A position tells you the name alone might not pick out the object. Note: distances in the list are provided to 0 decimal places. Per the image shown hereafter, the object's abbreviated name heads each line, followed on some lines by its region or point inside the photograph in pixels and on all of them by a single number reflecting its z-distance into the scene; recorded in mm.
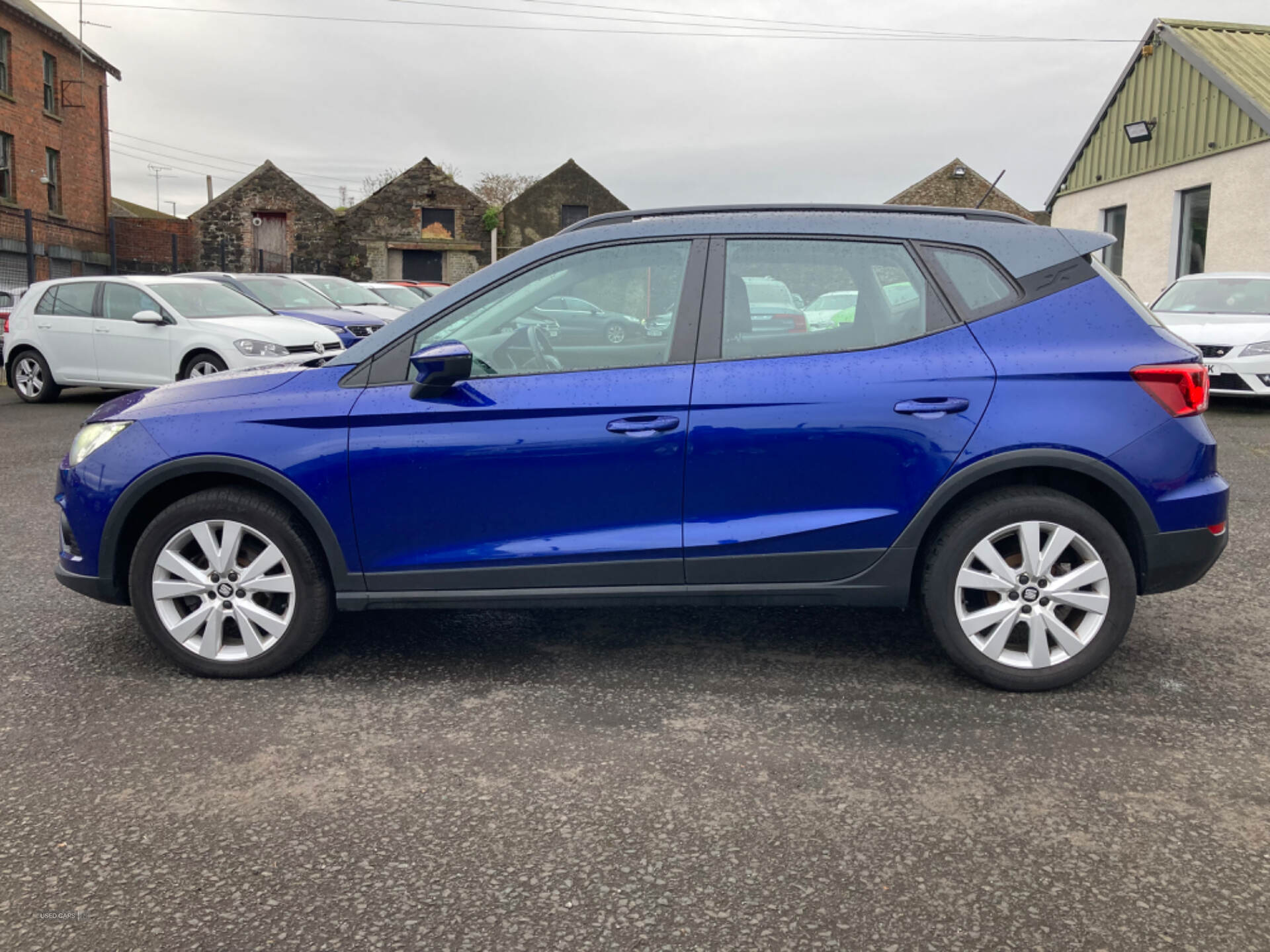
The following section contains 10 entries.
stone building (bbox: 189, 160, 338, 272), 42562
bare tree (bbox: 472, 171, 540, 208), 60906
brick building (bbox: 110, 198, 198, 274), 32206
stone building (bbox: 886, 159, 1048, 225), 47750
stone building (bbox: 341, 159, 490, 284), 44562
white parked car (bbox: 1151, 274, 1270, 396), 11906
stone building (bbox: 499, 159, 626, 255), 46156
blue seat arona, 3838
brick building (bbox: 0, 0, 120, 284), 30219
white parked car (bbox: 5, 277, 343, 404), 12539
